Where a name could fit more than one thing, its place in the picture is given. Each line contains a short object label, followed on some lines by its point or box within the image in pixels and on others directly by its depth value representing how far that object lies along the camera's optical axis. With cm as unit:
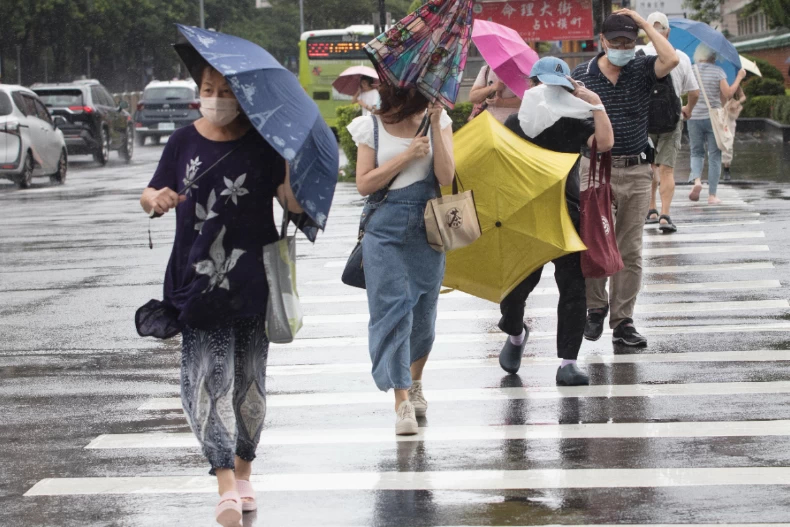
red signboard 2775
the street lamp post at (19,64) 6009
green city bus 4112
